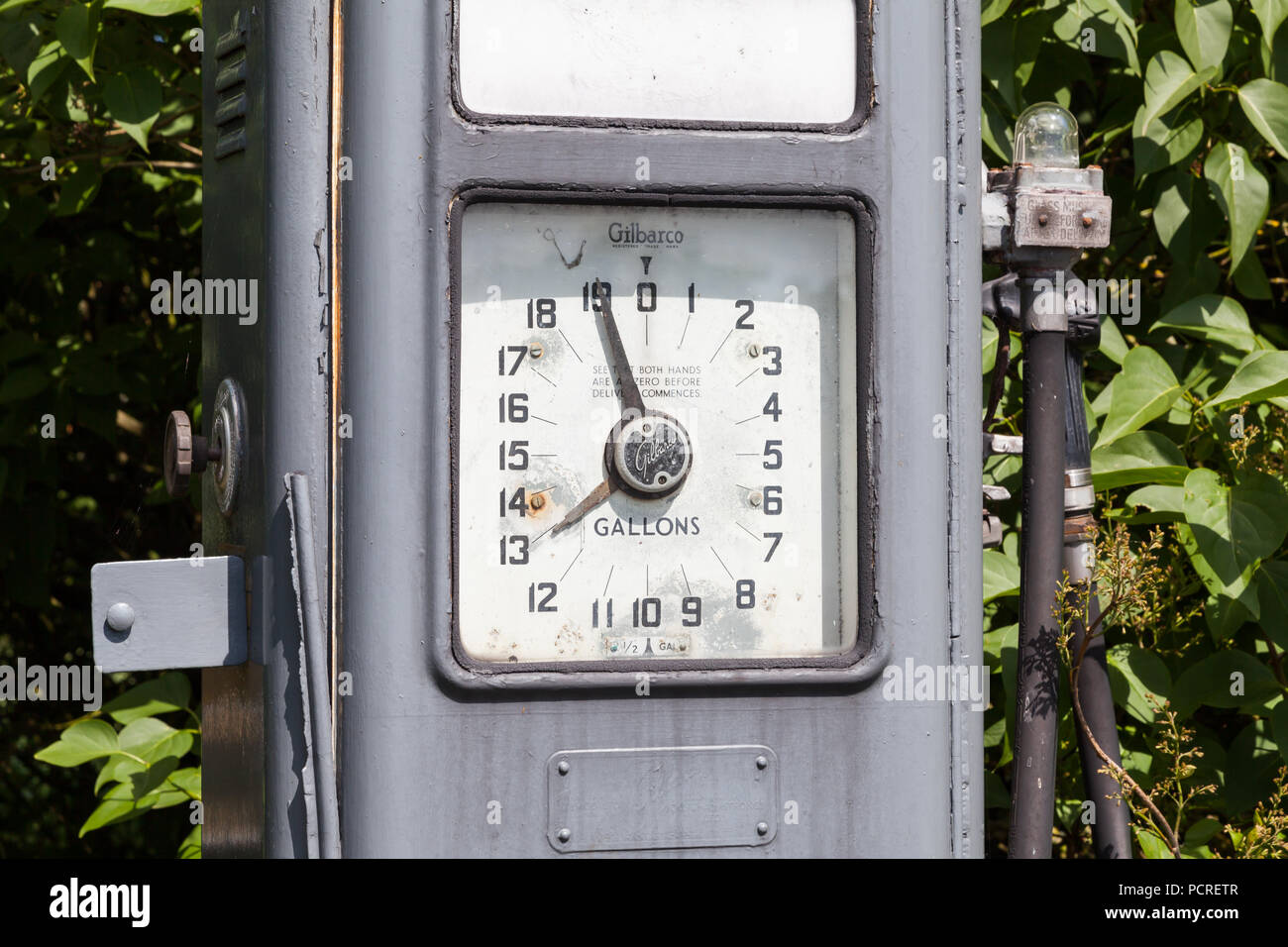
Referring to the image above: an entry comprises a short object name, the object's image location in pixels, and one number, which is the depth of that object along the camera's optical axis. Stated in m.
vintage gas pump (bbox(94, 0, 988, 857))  1.64
